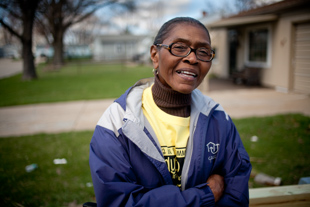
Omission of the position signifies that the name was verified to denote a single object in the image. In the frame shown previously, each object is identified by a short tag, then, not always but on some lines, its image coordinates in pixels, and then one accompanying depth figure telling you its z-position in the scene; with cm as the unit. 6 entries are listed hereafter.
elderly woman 136
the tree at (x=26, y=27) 1492
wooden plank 193
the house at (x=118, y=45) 5178
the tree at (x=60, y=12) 2225
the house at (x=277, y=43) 893
